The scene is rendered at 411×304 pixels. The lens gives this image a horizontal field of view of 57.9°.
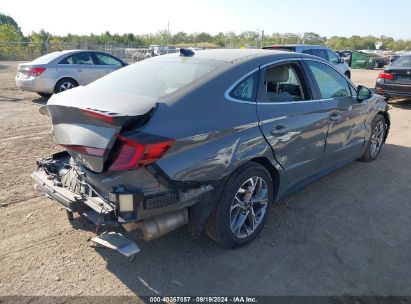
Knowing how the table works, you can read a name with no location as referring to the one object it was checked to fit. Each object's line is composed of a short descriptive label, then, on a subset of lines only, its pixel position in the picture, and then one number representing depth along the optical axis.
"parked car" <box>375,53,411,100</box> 10.68
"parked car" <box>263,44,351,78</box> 11.52
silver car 10.52
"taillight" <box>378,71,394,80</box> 11.03
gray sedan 2.68
